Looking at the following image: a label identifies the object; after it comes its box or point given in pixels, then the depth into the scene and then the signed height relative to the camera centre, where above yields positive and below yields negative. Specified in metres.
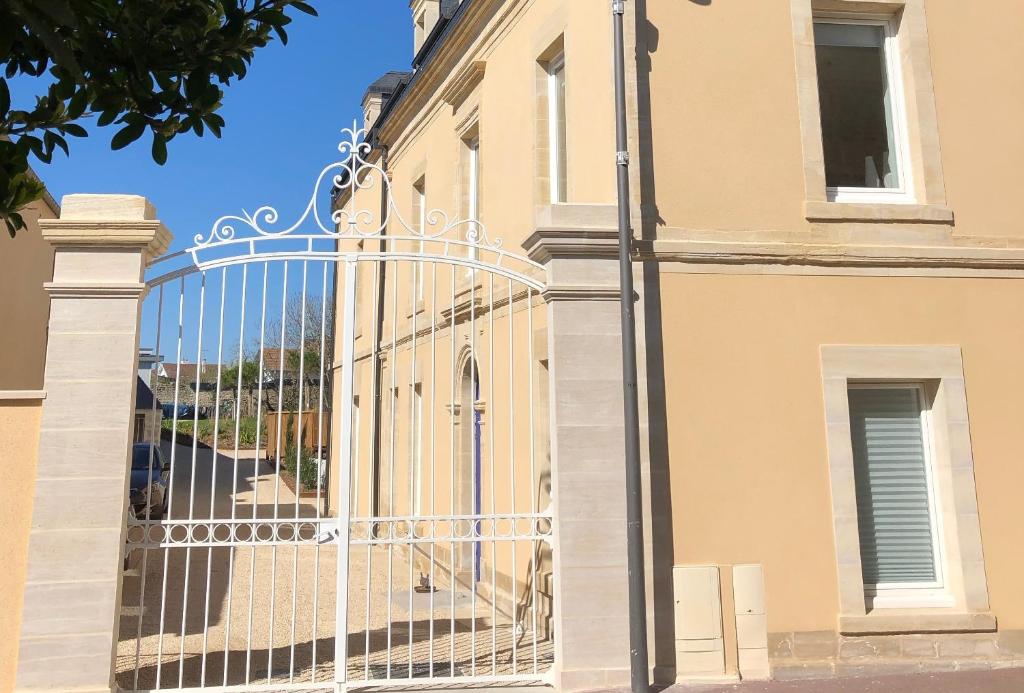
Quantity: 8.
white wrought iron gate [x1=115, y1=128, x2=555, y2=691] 4.99 -0.27
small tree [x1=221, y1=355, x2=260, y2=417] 23.61 +4.04
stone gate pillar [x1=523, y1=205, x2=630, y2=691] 4.96 +0.33
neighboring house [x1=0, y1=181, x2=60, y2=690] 4.57 +1.72
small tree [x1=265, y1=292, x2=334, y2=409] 20.15 +5.34
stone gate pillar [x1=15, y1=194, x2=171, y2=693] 4.50 +0.33
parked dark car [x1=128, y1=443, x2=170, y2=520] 11.55 +0.21
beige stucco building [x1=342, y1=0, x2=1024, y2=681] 5.36 +1.25
